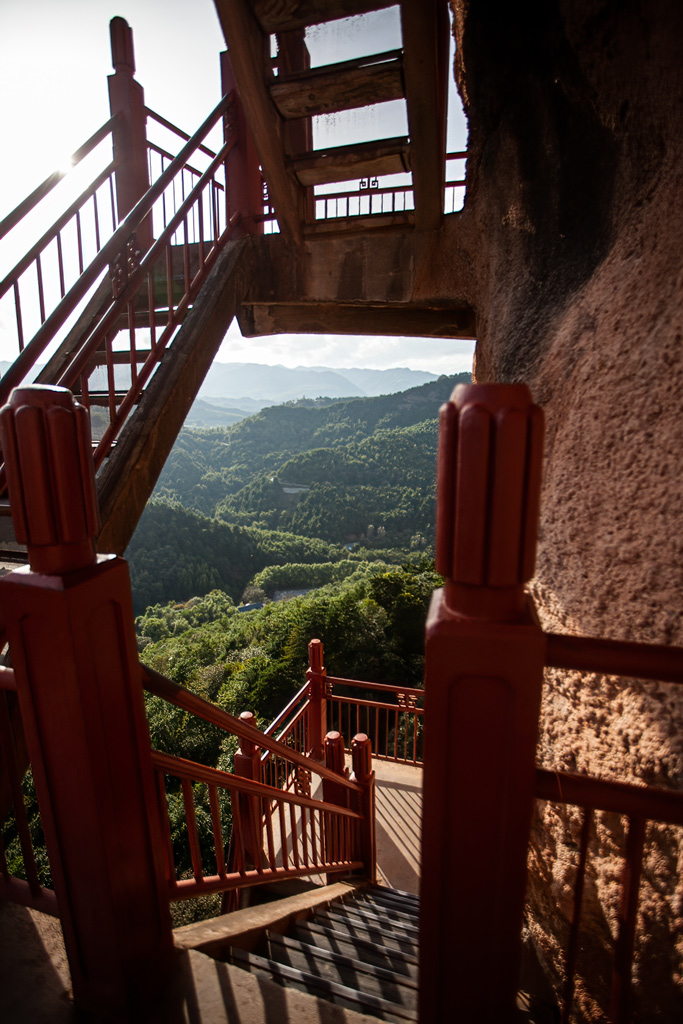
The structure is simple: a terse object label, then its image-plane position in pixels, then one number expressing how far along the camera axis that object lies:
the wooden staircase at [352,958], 1.80
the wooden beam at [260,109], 3.01
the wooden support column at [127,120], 4.64
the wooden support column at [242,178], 4.31
